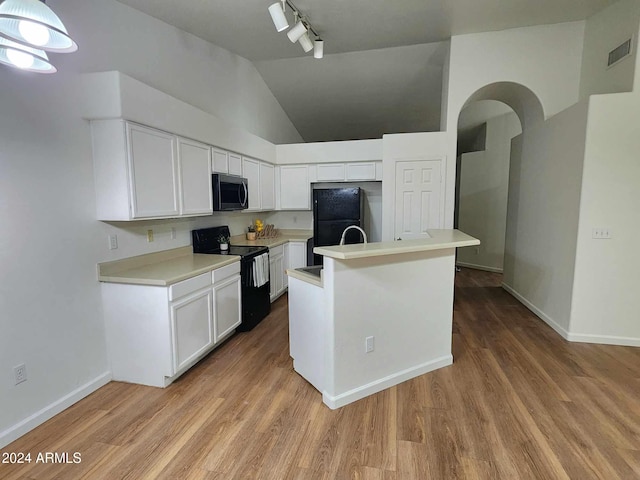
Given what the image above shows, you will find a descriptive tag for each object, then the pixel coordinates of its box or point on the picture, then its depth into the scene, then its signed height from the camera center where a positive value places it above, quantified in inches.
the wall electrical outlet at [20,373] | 75.1 -39.7
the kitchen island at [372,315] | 83.6 -31.2
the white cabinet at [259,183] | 166.7 +15.9
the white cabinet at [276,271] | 169.8 -34.5
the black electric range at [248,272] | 133.9 -26.9
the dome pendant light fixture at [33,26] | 43.4 +27.2
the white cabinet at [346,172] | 191.6 +24.2
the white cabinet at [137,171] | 90.5 +12.0
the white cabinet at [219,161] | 132.7 +21.7
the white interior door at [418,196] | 164.9 +7.8
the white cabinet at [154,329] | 92.4 -36.7
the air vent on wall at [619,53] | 116.4 +61.1
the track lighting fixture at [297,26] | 101.7 +68.3
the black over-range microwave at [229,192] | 133.0 +8.1
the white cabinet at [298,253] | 193.2 -26.5
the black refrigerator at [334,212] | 189.5 -1.0
